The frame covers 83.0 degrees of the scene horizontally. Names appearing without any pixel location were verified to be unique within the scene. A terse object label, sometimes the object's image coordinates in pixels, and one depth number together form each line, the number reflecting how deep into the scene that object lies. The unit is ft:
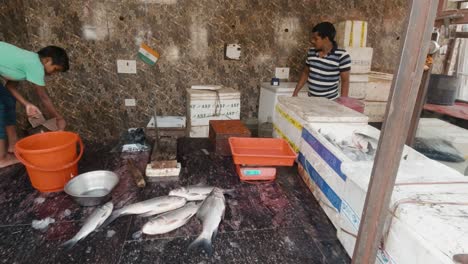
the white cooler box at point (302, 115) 5.07
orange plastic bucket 4.26
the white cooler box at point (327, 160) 3.78
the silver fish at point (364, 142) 4.17
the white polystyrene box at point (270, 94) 11.57
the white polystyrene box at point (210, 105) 10.94
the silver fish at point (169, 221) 3.63
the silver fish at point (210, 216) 3.43
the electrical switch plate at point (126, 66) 11.82
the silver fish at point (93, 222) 3.40
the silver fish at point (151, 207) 3.98
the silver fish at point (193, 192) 4.39
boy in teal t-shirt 6.51
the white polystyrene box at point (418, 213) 2.17
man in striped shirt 10.19
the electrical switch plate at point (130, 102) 12.39
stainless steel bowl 4.10
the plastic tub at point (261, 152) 4.71
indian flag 11.75
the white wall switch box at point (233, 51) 12.30
